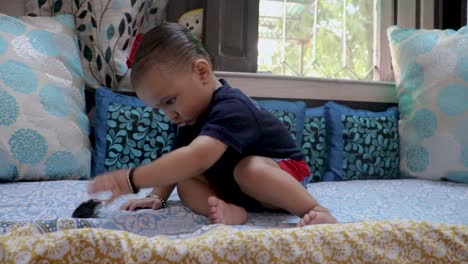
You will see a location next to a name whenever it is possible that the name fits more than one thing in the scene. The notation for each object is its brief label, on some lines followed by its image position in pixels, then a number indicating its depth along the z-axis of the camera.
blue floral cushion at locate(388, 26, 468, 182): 1.50
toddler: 0.81
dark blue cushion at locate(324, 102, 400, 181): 1.62
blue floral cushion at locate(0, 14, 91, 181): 1.20
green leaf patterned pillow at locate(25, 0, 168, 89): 1.56
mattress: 0.79
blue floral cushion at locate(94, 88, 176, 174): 1.41
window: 2.14
